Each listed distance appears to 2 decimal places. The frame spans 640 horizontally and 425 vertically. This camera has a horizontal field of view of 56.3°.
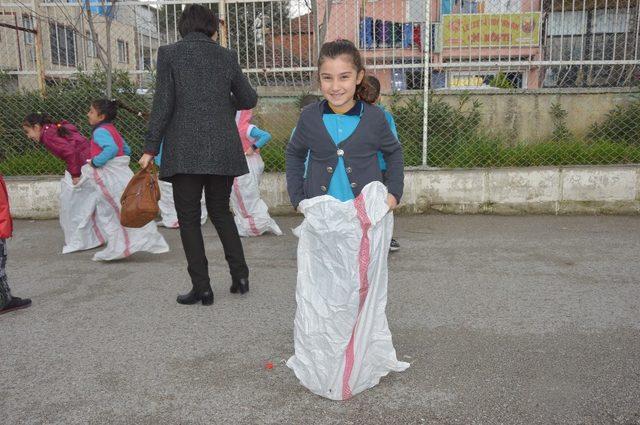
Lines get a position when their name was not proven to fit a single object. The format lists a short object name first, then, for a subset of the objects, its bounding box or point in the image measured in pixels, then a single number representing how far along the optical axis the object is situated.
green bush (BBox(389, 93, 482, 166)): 6.72
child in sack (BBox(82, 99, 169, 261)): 4.91
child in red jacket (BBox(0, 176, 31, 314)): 3.62
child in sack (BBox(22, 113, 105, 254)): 5.12
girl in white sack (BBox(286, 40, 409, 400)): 2.53
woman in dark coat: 3.62
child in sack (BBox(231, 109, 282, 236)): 5.73
